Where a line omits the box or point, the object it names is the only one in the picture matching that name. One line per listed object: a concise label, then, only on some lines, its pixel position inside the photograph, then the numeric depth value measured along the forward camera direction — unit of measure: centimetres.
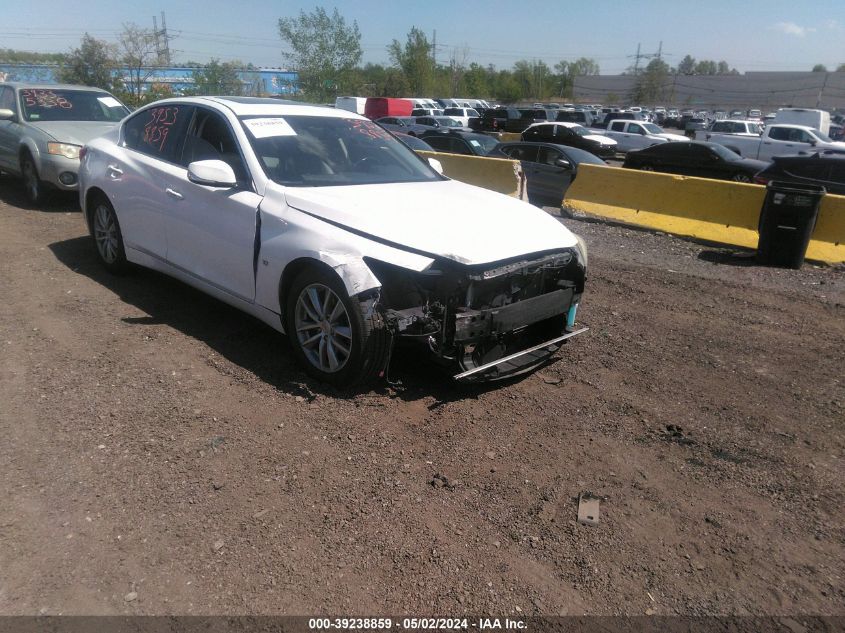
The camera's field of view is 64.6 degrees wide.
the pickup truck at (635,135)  2873
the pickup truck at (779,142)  2502
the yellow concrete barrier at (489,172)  1103
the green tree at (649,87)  9012
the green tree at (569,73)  10450
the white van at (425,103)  4134
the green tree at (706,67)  14888
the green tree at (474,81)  9075
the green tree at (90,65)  2669
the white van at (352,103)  3725
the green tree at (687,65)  14775
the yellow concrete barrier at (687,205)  834
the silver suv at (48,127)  919
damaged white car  387
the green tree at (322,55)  4956
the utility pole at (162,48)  3113
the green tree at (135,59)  2864
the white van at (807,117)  3069
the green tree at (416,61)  7175
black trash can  791
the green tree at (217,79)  3697
